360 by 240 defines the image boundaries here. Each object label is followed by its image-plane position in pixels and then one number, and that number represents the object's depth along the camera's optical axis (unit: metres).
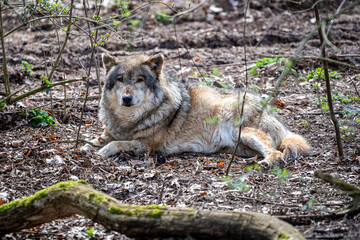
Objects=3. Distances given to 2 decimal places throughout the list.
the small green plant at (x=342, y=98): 15.89
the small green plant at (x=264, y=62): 19.40
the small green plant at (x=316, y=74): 17.81
